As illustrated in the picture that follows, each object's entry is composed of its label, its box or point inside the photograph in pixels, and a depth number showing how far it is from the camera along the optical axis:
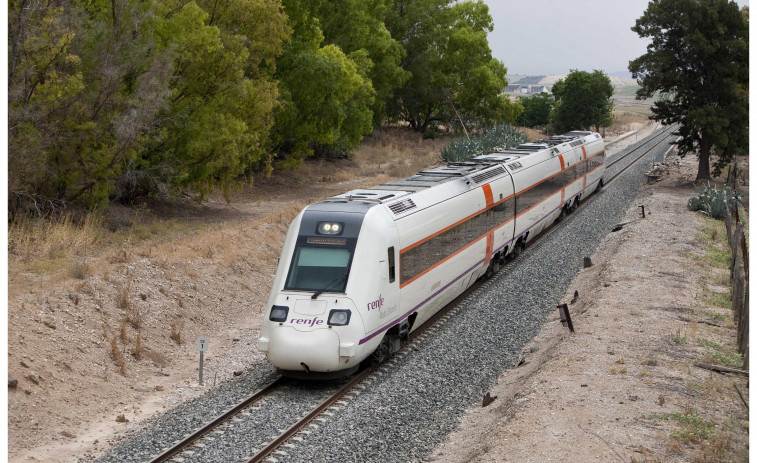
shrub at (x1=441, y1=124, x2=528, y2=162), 41.56
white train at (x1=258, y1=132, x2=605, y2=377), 13.37
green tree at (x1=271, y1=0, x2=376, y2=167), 34.97
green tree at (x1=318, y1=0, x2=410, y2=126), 42.72
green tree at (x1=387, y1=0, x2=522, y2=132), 59.59
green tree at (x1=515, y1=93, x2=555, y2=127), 85.69
